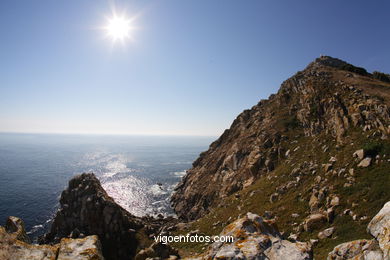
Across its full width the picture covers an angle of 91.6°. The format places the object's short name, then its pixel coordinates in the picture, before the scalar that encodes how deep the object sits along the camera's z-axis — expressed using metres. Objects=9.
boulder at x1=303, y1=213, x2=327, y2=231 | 21.93
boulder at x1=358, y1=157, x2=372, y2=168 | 25.14
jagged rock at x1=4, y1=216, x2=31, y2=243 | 9.14
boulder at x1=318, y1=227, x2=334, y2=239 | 19.61
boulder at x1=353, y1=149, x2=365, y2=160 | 26.67
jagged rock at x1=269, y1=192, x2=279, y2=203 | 33.38
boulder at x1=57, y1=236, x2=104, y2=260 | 7.07
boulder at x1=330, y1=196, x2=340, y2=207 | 22.96
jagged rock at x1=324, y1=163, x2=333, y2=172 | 30.16
